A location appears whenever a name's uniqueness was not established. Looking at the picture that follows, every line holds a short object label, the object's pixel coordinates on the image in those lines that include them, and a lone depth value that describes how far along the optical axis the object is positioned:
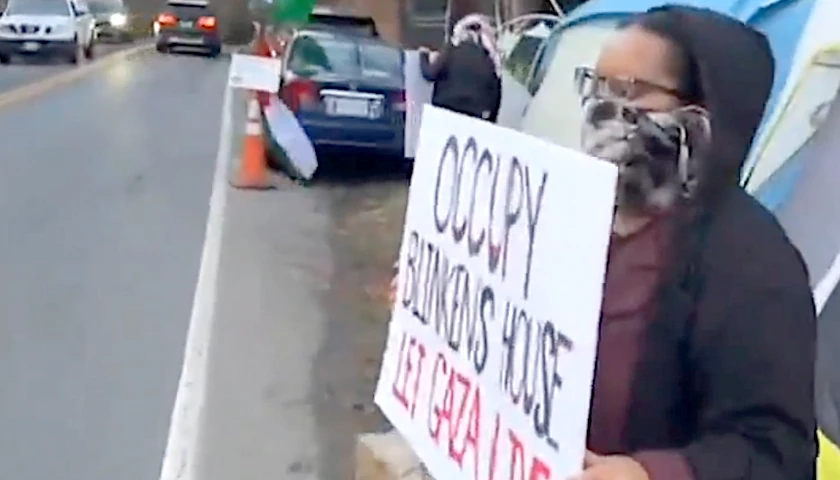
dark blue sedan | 16.55
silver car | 50.36
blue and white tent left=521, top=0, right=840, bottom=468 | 4.46
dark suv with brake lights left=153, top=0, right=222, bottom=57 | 44.59
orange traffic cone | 15.45
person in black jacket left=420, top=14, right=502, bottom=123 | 10.43
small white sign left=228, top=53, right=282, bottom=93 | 16.47
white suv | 35.34
